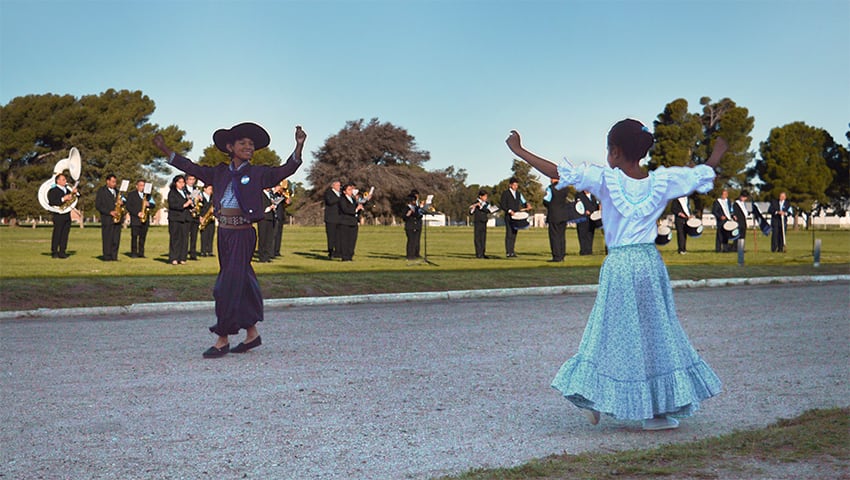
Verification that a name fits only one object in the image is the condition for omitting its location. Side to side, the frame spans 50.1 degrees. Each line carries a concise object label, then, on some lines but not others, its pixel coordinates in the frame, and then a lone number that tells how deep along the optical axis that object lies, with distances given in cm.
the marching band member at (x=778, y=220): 3366
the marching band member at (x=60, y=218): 2498
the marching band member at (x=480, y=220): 2767
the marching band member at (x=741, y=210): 3281
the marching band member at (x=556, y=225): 2631
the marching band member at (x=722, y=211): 3075
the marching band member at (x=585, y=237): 3027
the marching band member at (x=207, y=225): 2639
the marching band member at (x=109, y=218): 2478
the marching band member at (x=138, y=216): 2634
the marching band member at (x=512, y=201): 2645
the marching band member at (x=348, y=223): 2639
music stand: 2471
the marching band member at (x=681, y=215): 2653
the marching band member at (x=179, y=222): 2467
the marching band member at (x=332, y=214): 2697
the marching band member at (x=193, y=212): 2561
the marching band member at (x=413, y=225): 2519
